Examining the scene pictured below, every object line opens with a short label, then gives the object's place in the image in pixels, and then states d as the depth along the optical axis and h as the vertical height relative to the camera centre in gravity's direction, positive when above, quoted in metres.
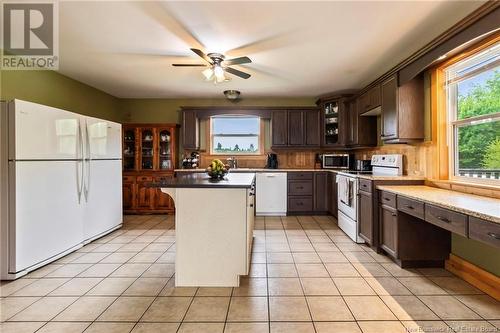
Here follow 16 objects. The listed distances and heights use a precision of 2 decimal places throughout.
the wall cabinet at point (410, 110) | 3.40 +0.68
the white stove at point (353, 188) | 3.88 -0.33
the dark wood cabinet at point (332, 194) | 5.09 -0.54
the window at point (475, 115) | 2.52 +0.50
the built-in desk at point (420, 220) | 2.08 -0.48
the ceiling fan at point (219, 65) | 3.05 +1.17
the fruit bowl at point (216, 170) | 3.09 -0.04
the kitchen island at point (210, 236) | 2.56 -0.64
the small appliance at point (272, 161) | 5.84 +0.11
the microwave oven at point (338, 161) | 5.48 +0.10
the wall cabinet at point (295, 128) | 5.70 +0.79
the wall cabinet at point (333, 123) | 5.33 +0.86
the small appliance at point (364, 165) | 4.85 +0.01
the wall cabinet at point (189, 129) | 5.75 +0.79
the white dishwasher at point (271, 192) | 5.48 -0.51
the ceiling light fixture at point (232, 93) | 5.18 +1.38
